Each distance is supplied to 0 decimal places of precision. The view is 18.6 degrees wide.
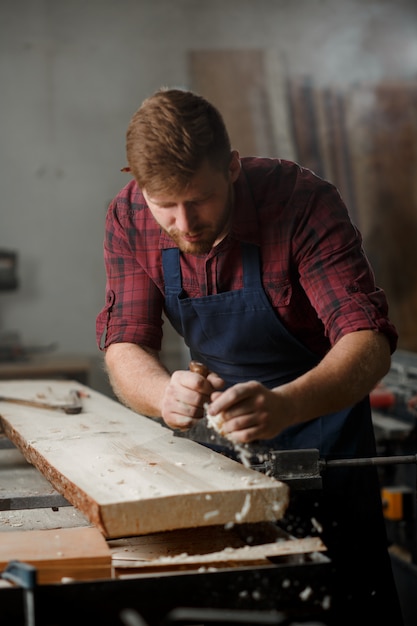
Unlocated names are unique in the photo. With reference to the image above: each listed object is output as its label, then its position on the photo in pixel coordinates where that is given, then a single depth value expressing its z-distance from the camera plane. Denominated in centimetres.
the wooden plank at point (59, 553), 176
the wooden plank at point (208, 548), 176
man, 212
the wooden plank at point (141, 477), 178
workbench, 165
